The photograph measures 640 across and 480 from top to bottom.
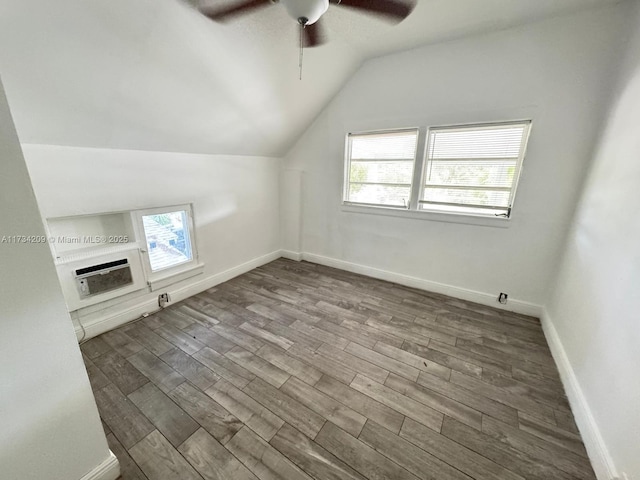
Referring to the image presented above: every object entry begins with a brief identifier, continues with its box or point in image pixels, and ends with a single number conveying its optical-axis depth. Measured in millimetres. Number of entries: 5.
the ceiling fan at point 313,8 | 1147
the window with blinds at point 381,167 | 2908
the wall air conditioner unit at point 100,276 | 1926
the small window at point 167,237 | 2389
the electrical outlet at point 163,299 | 2529
